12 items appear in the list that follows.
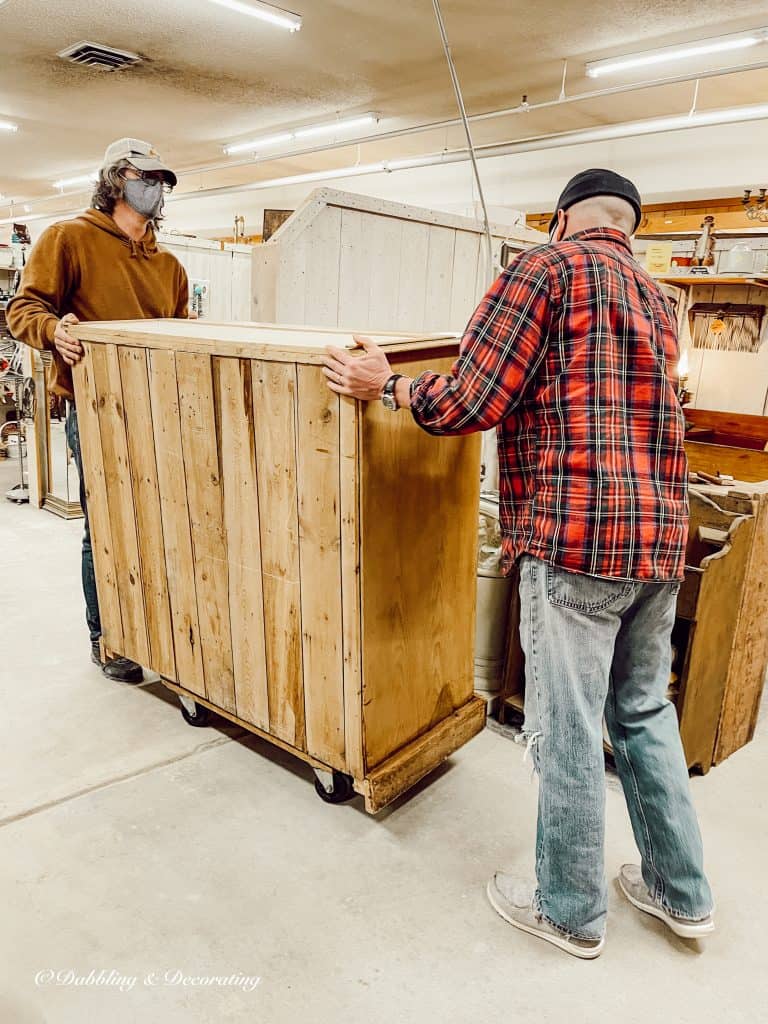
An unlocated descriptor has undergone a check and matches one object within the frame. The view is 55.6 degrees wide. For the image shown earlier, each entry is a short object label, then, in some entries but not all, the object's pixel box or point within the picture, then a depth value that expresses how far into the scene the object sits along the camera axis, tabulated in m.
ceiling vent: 6.68
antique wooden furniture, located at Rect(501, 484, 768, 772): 2.11
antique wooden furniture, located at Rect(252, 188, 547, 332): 2.76
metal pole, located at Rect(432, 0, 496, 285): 2.31
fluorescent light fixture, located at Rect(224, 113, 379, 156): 8.30
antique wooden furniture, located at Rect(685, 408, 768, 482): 5.27
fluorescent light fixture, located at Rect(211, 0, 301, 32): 5.40
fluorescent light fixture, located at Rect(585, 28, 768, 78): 5.36
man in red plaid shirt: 1.46
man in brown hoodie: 2.49
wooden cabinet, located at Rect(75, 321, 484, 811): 1.79
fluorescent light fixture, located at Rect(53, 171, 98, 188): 13.78
